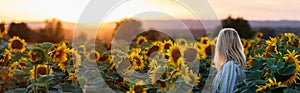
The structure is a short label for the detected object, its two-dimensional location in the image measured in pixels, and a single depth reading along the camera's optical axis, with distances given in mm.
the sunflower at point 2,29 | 6336
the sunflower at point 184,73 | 3957
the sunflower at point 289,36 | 5433
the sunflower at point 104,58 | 5598
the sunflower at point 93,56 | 5605
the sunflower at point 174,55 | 4422
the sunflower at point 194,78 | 4180
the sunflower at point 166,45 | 5672
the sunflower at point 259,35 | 10632
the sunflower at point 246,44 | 8725
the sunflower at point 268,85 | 3481
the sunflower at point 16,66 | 5330
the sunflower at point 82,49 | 6159
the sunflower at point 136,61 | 5184
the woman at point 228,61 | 4457
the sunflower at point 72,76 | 4685
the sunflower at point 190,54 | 4906
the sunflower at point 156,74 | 3915
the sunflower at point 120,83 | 4716
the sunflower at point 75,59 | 5117
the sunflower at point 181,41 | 7408
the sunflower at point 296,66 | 3574
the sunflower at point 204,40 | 7155
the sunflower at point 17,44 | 5621
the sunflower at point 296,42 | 5360
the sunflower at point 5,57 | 5633
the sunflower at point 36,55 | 4250
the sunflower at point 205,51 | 6082
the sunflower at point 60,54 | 4691
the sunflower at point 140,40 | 7598
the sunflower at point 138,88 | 3457
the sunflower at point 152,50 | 5840
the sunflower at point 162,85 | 3727
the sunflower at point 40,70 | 4510
